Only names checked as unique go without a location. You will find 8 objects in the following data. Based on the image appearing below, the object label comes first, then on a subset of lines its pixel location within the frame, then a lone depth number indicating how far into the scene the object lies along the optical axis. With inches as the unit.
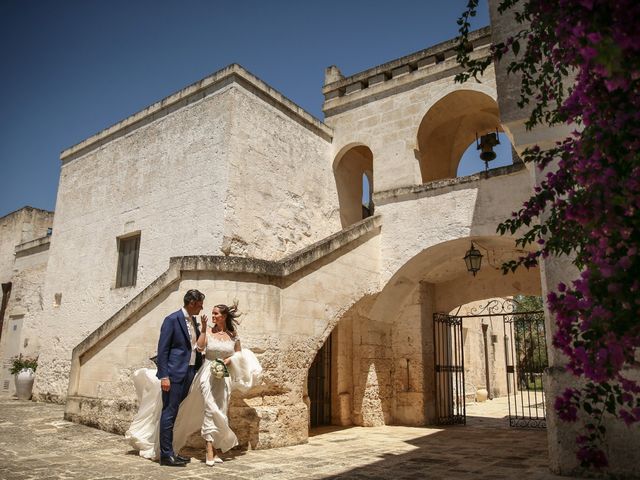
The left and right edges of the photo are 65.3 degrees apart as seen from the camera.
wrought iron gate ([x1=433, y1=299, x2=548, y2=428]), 404.7
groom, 197.0
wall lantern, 329.4
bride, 206.2
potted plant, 441.1
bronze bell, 386.0
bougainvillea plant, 80.9
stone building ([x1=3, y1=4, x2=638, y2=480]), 261.6
